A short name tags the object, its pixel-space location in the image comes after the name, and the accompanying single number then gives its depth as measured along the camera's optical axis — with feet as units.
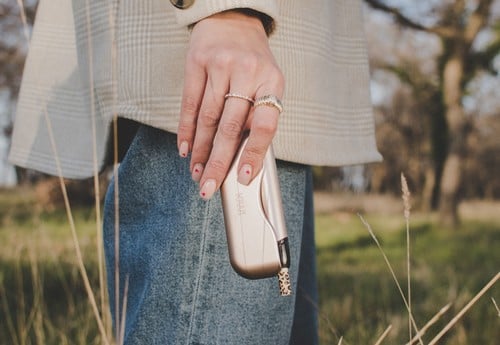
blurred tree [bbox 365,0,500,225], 28.40
